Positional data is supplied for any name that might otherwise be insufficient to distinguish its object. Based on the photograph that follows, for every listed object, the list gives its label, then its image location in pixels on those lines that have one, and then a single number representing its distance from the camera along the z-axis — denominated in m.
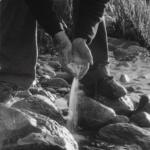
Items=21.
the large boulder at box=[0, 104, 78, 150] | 3.09
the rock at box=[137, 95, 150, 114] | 4.16
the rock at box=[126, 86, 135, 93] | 4.89
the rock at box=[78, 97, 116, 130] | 3.96
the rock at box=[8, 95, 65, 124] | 3.82
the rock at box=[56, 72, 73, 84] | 5.09
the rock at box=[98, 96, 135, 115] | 4.22
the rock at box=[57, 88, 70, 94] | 4.75
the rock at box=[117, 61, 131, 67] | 5.90
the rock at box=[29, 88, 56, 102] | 4.41
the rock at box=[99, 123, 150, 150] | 3.60
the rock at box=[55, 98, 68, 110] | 4.26
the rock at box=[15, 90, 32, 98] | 4.30
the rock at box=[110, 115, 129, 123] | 3.95
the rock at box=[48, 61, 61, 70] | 5.58
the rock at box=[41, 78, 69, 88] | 4.89
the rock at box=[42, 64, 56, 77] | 5.29
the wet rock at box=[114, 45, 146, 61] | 6.24
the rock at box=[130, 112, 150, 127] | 3.95
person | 3.28
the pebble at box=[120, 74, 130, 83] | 5.21
